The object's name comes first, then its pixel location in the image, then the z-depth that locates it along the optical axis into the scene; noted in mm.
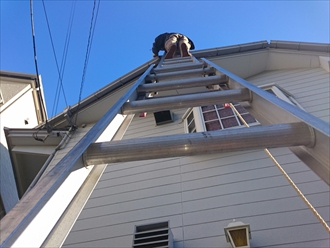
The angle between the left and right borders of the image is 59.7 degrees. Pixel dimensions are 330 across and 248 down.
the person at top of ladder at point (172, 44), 5496
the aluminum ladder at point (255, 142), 1204
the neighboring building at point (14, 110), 5859
